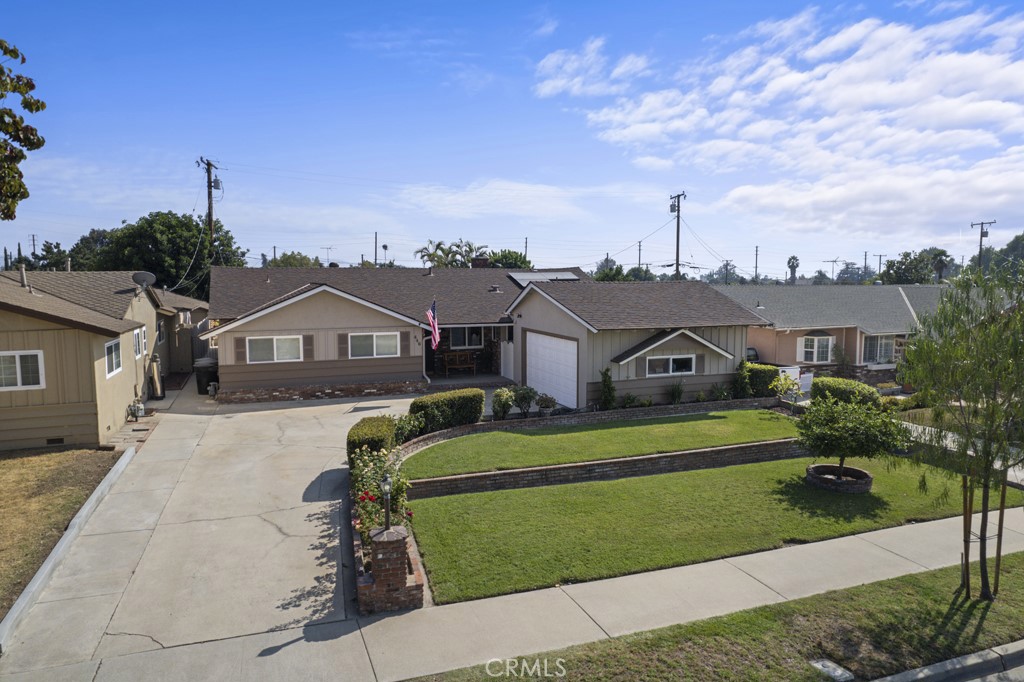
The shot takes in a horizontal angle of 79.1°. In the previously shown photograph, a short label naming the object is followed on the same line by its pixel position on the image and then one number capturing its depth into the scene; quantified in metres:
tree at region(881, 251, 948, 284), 65.56
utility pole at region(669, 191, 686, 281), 40.66
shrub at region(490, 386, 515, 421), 17.58
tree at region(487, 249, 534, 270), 51.75
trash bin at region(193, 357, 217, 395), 22.31
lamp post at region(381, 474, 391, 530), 7.87
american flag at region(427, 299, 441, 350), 21.66
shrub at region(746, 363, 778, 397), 21.56
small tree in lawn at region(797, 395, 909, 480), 12.50
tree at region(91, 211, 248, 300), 41.91
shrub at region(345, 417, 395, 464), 12.13
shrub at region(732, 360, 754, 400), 21.39
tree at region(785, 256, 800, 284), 114.17
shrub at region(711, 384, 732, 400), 21.08
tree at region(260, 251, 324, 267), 63.69
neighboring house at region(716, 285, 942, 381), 28.81
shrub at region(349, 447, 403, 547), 9.24
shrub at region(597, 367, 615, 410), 19.42
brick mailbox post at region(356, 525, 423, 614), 7.68
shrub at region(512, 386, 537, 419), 18.03
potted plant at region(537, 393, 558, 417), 18.88
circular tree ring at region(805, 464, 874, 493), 12.46
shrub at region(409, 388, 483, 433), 15.79
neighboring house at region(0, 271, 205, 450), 14.05
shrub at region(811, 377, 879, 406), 18.77
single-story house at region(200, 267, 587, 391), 21.56
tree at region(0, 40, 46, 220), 7.23
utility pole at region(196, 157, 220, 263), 38.88
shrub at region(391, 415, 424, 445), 14.66
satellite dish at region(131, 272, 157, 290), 21.10
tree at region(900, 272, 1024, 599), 7.62
